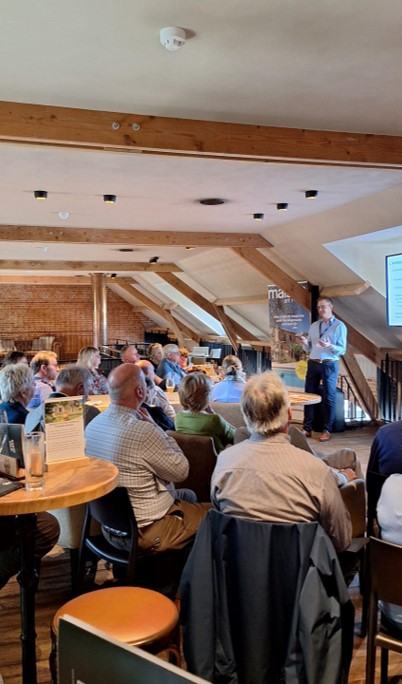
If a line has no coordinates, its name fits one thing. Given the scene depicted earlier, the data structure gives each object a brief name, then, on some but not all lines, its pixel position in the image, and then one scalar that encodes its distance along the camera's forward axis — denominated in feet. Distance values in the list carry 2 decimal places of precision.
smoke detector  7.52
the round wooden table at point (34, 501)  6.22
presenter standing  23.41
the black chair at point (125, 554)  7.84
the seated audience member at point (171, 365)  22.98
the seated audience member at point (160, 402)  15.37
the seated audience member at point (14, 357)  18.17
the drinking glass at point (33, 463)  6.58
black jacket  5.70
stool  5.59
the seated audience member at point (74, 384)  12.19
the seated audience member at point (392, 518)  6.36
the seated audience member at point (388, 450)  8.45
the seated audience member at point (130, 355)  20.71
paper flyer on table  7.39
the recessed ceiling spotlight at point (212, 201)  17.98
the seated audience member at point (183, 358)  25.95
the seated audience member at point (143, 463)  8.35
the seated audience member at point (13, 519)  7.81
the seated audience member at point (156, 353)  24.82
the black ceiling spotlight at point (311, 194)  16.78
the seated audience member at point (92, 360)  20.71
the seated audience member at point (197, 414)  11.51
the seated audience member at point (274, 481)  6.30
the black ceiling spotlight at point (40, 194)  16.80
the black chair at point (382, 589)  5.71
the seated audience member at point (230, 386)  17.78
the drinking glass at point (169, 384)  20.46
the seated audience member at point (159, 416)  13.71
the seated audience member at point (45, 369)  18.31
